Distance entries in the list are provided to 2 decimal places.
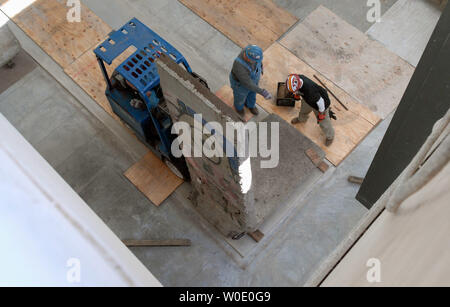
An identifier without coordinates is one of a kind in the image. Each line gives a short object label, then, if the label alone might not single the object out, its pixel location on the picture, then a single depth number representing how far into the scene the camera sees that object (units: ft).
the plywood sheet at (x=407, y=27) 28.35
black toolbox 26.43
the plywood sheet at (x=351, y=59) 26.99
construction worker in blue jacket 21.98
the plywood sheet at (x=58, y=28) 29.04
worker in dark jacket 22.31
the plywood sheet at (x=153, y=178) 24.54
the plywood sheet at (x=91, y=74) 27.40
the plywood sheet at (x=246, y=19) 29.19
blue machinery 19.62
